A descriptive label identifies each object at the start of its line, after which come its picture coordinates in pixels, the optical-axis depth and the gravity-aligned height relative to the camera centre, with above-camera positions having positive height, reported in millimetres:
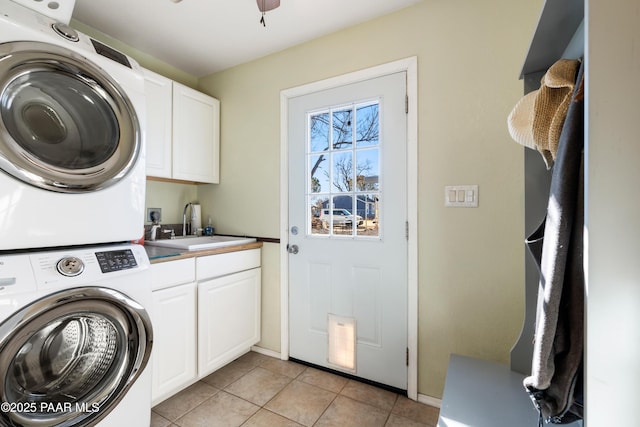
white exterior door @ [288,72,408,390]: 1779 -108
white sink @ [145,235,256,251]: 1826 -215
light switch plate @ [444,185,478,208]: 1572 +98
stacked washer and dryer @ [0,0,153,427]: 966 -69
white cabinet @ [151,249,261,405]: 1582 -664
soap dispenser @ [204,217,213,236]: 2478 -157
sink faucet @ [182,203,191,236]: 2467 -65
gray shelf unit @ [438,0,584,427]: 905 -562
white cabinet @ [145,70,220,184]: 2008 +627
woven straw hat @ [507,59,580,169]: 751 +303
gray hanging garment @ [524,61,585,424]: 622 -170
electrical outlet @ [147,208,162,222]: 2271 -20
